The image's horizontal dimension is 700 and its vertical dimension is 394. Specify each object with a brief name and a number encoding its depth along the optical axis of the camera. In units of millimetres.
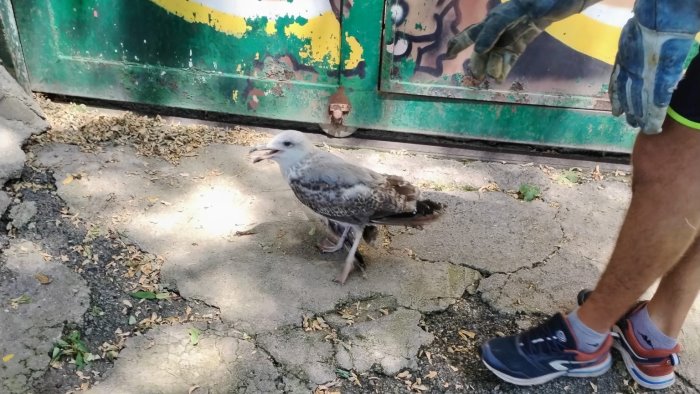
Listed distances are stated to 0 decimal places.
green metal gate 3645
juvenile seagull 2586
